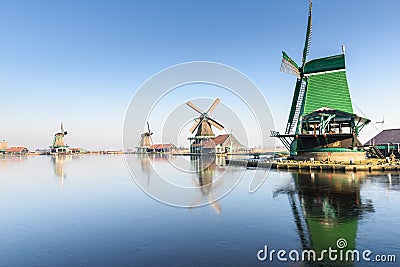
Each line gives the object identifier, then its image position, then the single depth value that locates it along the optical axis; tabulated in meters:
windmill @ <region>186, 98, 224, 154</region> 86.94
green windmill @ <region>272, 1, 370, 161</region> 37.19
